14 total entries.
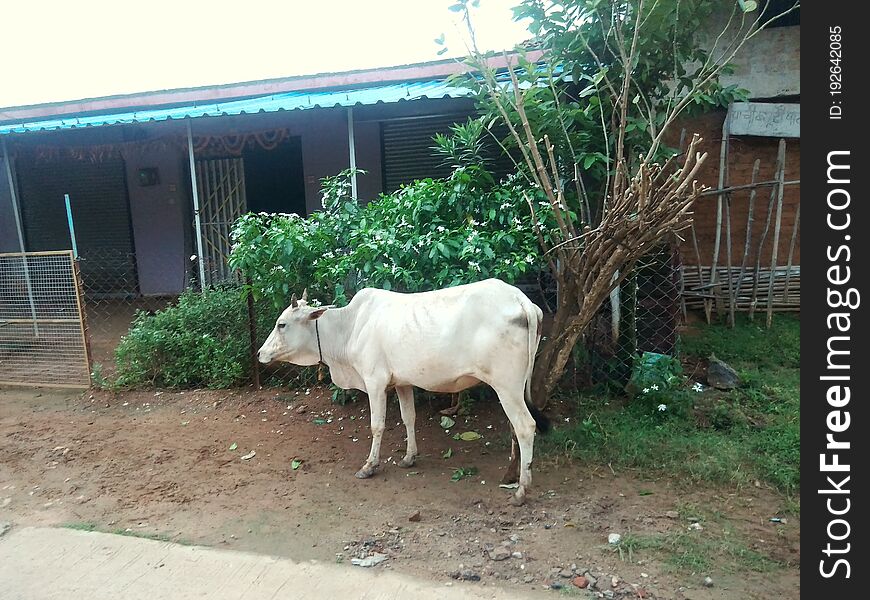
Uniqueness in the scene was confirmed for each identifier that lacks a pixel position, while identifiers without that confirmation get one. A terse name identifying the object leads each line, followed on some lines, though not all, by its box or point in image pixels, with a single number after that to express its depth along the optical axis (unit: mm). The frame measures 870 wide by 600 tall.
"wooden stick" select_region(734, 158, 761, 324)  6828
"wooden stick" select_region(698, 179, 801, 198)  6682
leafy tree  3613
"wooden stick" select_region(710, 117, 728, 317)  7020
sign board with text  6977
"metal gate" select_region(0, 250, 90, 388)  6254
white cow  3482
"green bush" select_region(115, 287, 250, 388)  5812
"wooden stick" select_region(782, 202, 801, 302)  6895
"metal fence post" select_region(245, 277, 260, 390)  5629
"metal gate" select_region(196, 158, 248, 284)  9156
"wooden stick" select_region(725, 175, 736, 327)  6770
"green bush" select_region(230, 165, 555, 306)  4371
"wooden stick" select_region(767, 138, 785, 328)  6722
